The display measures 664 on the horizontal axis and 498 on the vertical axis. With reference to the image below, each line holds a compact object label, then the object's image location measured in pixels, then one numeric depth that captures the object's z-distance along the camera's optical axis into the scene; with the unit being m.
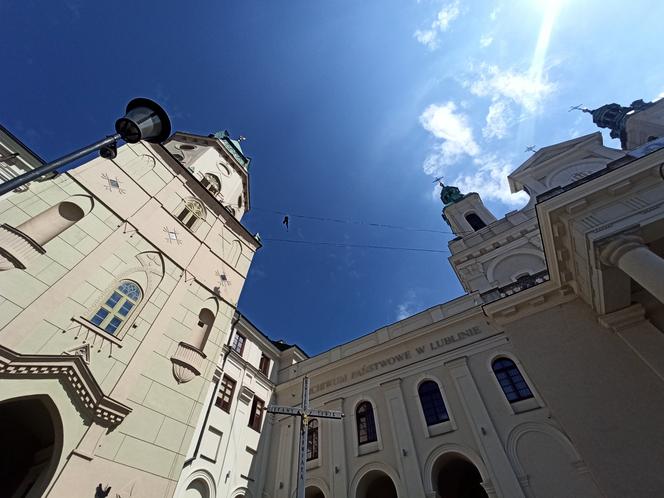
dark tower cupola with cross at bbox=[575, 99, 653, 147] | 34.31
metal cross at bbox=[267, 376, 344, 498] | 7.92
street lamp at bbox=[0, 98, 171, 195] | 4.88
